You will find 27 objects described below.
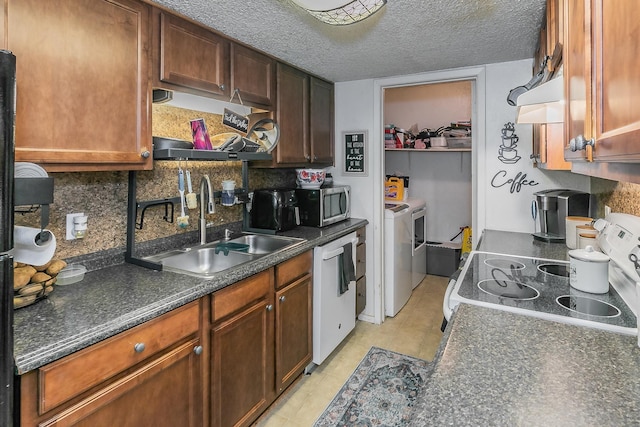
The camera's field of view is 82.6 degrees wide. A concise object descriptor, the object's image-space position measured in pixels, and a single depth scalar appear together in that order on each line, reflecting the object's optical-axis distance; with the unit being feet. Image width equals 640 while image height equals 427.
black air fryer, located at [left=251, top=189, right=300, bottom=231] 8.14
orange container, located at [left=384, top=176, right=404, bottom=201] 13.01
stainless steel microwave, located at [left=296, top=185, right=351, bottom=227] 8.97
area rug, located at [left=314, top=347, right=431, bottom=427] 6.55
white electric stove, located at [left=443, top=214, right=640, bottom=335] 3.83
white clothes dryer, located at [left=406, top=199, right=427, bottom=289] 12.58
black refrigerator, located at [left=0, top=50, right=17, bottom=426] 2.43
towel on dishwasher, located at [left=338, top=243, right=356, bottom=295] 8.54
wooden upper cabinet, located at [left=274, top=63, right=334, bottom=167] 8.48
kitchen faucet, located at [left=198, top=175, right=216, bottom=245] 6.97
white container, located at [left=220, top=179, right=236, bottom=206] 7.57
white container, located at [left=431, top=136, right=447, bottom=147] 13.56
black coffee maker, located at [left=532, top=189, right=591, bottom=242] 7.28
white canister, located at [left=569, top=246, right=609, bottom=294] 4.41
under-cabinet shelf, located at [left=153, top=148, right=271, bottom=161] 5.42
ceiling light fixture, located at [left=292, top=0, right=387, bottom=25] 4.63
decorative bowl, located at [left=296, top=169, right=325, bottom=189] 9.51
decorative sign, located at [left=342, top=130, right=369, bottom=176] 10.30
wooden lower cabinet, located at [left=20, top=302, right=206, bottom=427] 3.37
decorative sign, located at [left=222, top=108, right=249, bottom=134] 6.84
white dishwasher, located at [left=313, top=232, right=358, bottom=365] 7.88
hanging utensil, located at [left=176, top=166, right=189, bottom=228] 6.08
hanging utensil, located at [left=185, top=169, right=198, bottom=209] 6.12
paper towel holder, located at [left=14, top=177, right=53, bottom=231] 2.84
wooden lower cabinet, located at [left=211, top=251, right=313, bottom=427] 5.38
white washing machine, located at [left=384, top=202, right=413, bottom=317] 10.66
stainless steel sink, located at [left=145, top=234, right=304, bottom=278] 6.57
